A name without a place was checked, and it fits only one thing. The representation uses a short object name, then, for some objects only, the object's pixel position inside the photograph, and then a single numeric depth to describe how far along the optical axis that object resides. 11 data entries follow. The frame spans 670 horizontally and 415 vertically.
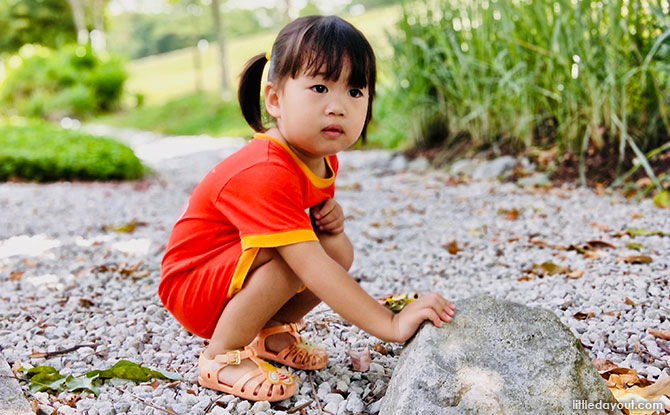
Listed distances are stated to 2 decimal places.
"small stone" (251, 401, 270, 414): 1.35
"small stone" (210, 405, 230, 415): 1.33
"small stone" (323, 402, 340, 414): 1.36
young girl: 1.30
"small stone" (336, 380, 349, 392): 1.46
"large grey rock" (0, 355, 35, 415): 1.25
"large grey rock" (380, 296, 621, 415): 1.14
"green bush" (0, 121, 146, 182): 5.35
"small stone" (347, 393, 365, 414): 1.35
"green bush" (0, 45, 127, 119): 14.15
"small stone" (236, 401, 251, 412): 1.36
